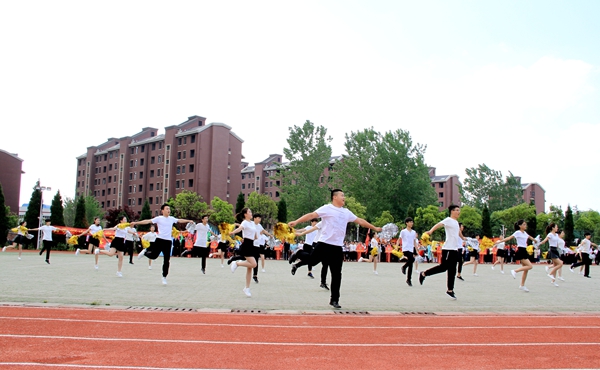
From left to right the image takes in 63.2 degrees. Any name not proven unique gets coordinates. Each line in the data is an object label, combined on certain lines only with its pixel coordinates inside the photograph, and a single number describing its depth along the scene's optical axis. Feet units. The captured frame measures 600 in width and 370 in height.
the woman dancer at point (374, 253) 68.23
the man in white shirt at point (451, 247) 36.89
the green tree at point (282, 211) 168.25
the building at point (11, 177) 260.42
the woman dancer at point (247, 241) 35.50
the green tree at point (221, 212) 226.99
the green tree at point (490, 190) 278.46
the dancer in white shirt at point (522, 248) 44.07
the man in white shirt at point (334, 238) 29.22
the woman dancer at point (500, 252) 69.17
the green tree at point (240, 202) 167.87
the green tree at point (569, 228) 183.83
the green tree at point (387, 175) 216.13
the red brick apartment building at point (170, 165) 262.88
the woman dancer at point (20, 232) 79.50
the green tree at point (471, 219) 232.73
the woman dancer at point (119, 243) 50.93
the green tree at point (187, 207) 227.61
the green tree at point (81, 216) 159.22
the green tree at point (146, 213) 179.85
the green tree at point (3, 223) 145.48
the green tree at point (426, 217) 193.51
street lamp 141.88
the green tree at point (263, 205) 251.80
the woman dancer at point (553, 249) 51.55
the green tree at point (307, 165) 204.54
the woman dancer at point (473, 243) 103.26
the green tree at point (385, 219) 186.50
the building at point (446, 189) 353.72
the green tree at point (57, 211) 155.22
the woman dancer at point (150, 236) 81.87
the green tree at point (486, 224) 187.52
